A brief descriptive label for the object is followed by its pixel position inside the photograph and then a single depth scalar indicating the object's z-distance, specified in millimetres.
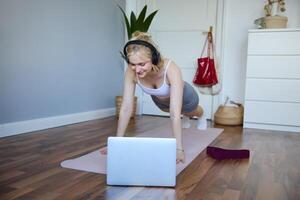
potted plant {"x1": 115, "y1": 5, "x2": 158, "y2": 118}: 3390
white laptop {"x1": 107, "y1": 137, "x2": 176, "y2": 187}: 1271
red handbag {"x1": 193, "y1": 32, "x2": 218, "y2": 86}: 3389
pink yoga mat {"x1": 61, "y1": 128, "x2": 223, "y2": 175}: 1600
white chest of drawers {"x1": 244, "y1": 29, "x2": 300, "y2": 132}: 2848
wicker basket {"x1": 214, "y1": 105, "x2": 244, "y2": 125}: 3158
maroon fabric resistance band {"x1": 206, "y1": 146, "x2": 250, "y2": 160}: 1865
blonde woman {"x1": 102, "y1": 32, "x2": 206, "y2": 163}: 1393
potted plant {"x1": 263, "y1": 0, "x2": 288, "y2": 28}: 2924
